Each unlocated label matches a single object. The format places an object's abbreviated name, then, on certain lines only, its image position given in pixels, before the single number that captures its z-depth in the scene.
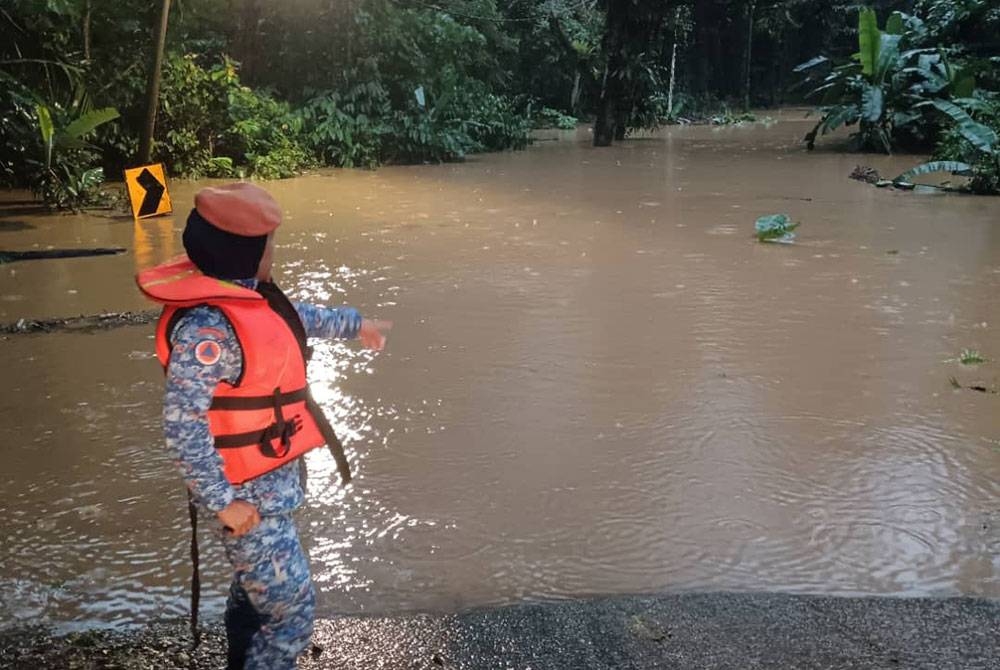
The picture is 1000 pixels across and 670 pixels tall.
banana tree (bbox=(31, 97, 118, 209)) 11.26
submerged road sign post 10.63
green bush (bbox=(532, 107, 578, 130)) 30.05
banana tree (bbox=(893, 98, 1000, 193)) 12.45
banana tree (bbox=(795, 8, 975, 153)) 17.47
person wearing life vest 2.14
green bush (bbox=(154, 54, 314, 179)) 14.88
